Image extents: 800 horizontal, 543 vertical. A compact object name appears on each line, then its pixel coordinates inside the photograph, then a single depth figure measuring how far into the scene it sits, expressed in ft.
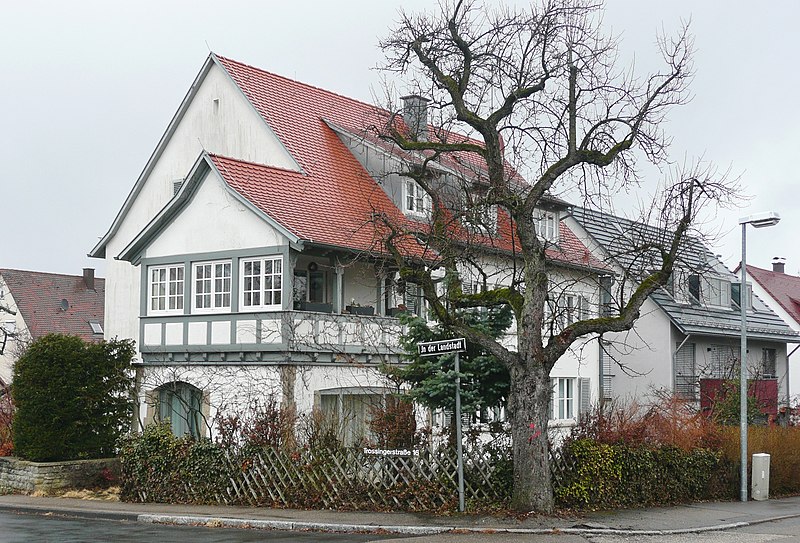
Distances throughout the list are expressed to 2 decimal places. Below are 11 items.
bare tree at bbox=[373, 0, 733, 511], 59.41
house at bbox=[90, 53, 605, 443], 84.53
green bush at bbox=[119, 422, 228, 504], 69.77
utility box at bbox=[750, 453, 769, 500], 78.02
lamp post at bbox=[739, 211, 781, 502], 75.15
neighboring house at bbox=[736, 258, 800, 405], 172.96
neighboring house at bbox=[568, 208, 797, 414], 132.46
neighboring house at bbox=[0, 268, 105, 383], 190.72
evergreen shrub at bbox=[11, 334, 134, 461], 83.46
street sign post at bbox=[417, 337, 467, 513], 58.03
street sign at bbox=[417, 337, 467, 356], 57.93
